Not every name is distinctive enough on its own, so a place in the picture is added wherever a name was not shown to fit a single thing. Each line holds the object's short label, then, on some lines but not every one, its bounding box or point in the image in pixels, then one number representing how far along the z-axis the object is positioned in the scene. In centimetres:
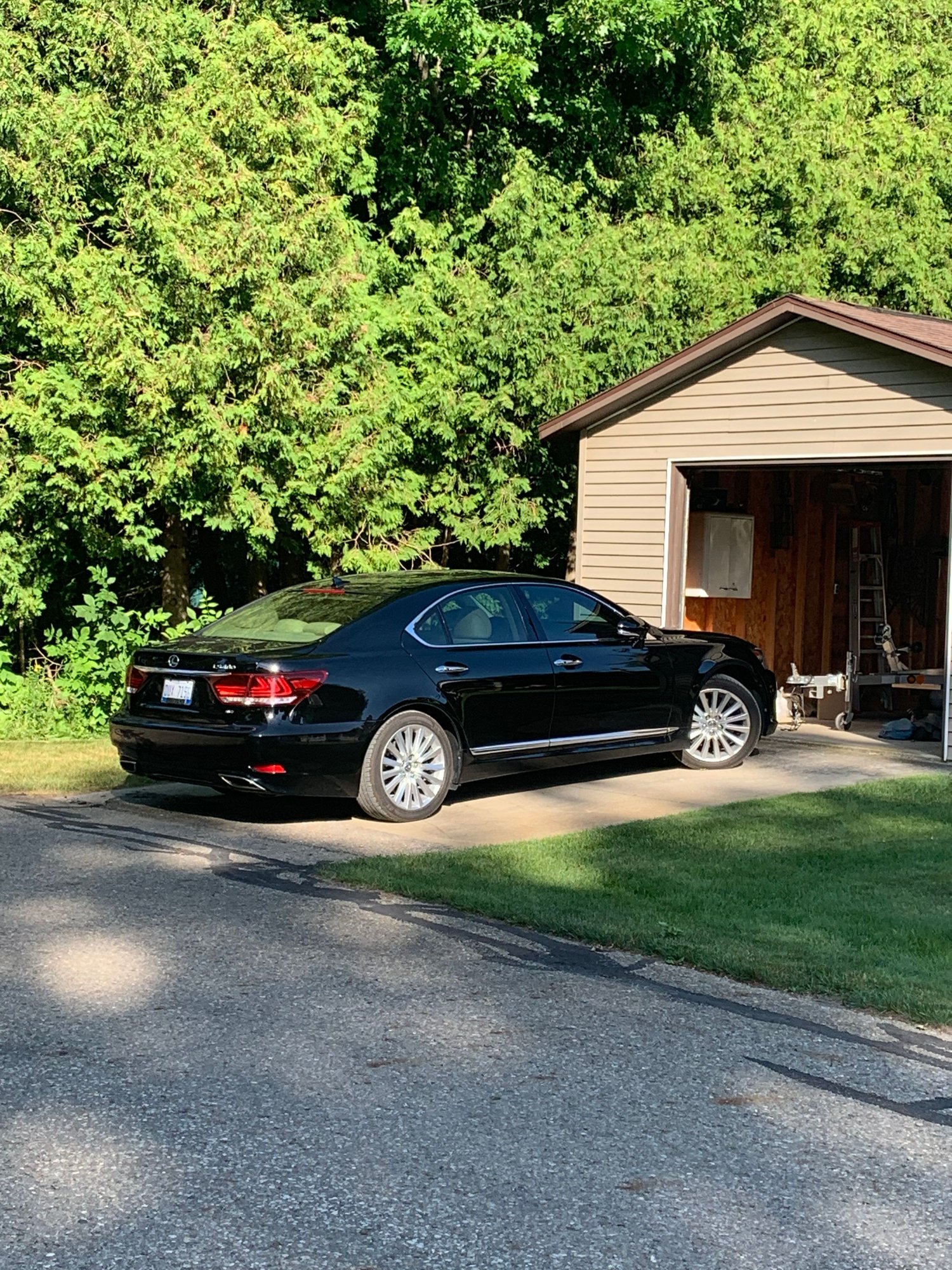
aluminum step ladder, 1816
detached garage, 1368
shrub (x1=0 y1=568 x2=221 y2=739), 1591
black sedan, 944
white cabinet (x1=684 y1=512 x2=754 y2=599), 1697
